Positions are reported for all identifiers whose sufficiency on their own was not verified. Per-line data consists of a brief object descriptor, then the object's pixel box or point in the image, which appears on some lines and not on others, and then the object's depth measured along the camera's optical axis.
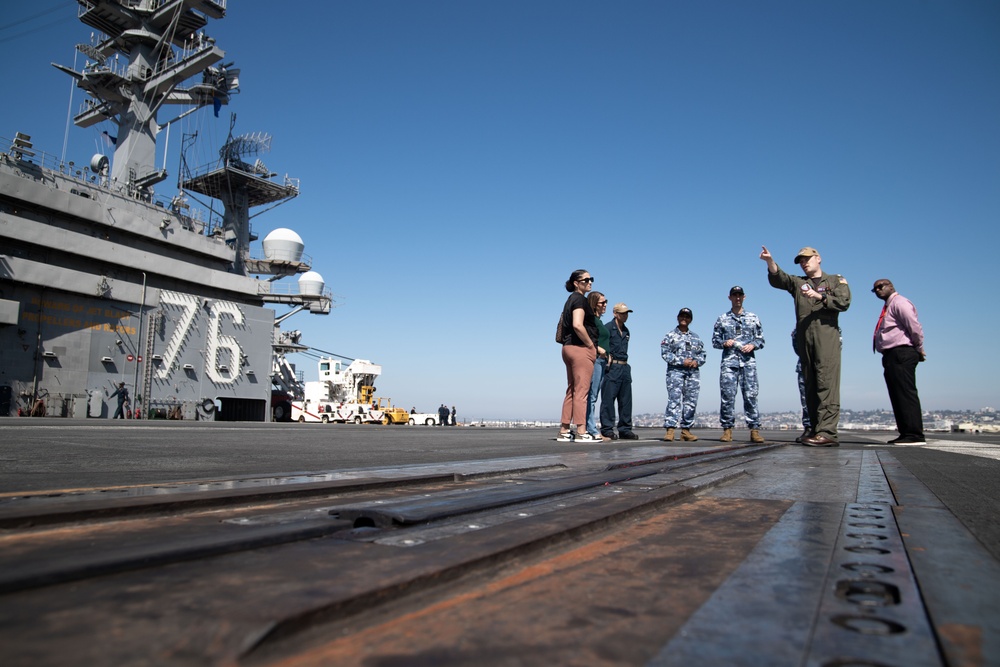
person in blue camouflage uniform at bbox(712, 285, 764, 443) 7.61
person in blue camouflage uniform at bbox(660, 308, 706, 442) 8.00
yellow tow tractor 36.34
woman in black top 6.43
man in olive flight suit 6.45
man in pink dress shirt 7.07
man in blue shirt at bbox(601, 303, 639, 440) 8.39
